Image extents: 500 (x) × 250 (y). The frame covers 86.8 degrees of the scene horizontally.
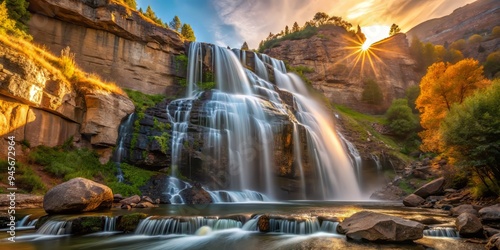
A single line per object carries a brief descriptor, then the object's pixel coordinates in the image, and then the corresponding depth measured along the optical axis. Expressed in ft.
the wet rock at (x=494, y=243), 20.24
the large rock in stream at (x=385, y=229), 23.93
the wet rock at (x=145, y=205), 43.32
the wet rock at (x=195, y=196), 52.44
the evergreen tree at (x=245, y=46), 224.74
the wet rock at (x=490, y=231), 25.09
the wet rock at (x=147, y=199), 47.60
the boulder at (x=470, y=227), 25.67
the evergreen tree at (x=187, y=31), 177.37
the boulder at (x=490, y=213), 30.19
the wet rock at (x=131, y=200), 43.01
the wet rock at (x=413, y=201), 52.75
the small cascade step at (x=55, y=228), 27.94
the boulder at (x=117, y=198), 45.08
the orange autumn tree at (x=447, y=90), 74.43
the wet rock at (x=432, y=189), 56.39
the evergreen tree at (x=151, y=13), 157.55
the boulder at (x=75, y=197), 32.17
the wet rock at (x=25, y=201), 35.63
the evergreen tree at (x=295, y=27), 231.11
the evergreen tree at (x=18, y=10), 71.97
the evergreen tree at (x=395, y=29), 238.80
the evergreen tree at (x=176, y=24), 203.26
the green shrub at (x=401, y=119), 121.90
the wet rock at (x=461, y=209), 35.74
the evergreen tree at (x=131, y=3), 112.44
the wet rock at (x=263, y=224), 29.09
